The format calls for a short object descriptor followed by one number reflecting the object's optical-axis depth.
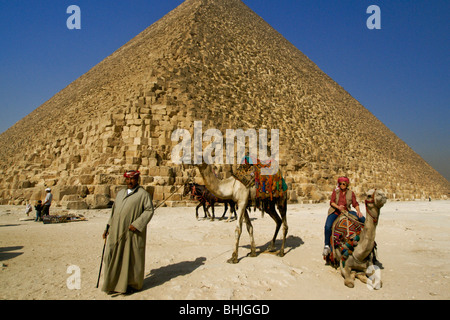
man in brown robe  3.11
